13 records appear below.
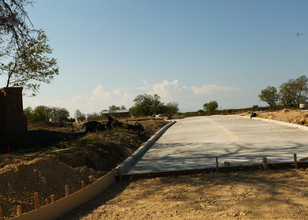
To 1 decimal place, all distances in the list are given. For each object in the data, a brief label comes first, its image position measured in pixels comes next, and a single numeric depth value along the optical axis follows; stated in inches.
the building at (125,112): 2604.8
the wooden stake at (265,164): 217.6
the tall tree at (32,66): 508.7
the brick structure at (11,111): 359.6
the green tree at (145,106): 2028.8
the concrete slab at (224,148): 256.9
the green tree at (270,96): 2368.0
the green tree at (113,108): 2975.4
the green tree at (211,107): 2311.8
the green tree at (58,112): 1350.3
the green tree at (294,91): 2239.2
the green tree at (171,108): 1971.0
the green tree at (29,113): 1053.3
